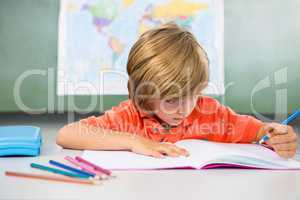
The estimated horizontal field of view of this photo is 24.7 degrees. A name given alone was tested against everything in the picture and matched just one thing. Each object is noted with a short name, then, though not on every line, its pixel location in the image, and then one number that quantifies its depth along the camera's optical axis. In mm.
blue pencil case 1313
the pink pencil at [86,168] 1103
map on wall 2565
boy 1339
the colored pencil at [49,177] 1071
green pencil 1098
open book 1186
